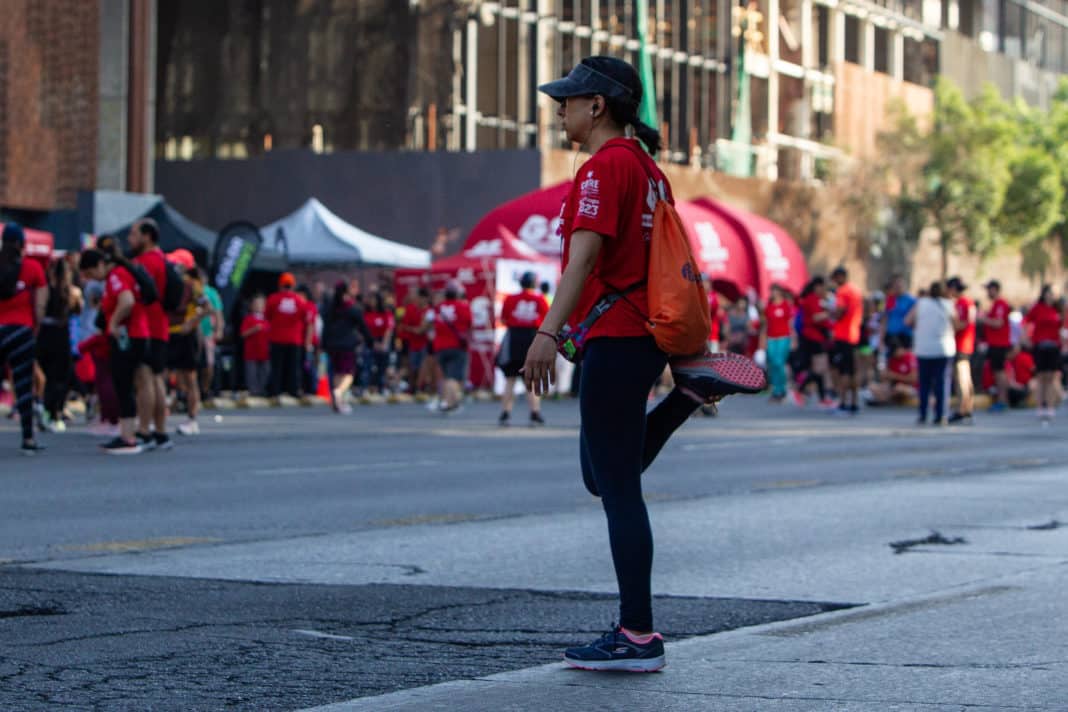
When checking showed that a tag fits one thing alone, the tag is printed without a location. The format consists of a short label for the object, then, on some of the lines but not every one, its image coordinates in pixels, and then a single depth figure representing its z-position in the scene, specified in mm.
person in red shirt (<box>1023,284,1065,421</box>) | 27094
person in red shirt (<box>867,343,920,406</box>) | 31328
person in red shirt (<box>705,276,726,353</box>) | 31203
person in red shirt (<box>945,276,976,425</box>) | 25812
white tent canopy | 32031
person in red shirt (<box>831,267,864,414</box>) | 27797
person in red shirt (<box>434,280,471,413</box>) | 26938
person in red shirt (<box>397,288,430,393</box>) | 30953
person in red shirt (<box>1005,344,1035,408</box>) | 32812
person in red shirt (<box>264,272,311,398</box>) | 26938
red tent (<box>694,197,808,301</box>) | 43094
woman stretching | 5996
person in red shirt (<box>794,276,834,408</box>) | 29328
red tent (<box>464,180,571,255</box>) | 37469
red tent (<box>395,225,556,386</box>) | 32781
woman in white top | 24500
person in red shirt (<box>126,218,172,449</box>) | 16484
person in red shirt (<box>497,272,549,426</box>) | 23047
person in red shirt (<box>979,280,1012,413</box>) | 30891
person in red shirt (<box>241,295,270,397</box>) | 27348
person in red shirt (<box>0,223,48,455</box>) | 15531
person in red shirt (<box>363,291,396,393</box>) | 32375
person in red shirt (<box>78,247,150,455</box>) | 16219
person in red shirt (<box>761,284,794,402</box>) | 31031
